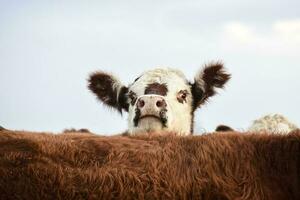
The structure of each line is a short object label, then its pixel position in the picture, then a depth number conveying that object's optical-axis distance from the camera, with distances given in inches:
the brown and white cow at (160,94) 677.9
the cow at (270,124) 844.0
